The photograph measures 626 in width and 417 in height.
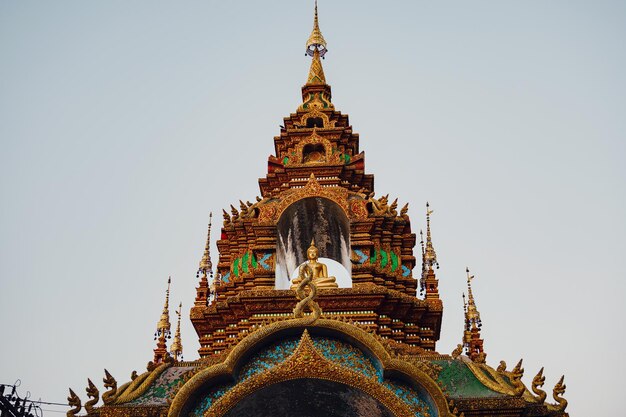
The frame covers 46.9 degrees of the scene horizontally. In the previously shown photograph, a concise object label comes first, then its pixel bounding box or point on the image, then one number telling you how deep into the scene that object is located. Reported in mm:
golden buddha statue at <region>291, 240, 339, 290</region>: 13422
